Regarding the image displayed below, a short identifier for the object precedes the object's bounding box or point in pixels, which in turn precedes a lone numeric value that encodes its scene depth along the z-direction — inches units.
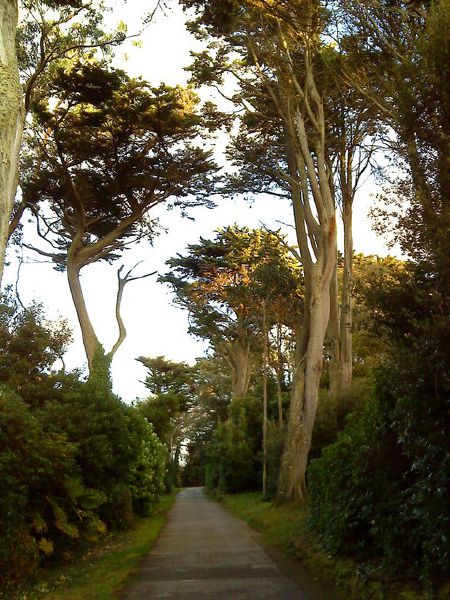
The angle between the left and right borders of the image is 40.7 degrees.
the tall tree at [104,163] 794.2
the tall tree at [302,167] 714.2
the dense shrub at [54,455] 342.0
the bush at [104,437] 514.6
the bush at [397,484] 234.5
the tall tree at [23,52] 262.2
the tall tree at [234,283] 974.4
